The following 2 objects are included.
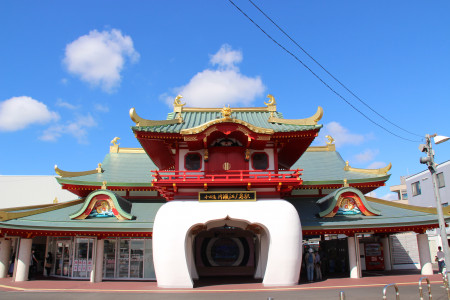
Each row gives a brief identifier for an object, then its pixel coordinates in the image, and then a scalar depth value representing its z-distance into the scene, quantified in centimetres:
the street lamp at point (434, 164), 1066
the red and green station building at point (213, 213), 1531
